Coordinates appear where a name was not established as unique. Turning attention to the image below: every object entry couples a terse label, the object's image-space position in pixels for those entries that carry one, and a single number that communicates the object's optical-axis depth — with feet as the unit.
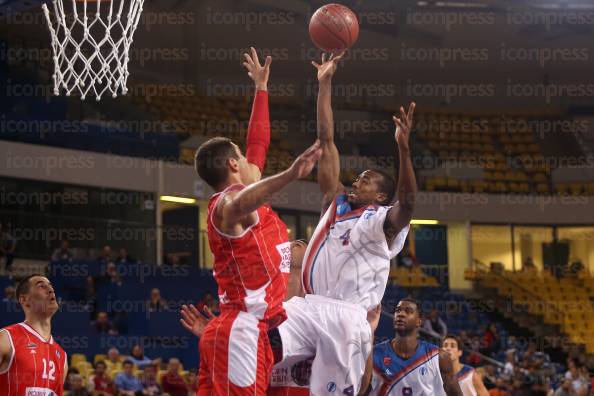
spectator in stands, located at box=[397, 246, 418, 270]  77.61
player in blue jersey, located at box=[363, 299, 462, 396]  24.17
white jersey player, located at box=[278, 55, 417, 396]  19.66
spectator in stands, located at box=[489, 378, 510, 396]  48.32
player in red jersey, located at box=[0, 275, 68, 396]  22.52
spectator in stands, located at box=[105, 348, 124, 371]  44.24
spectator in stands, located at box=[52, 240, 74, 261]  57.98
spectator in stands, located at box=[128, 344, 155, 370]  45.70
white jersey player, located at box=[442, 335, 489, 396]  28.66
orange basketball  22.35
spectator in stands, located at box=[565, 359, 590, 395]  50.49
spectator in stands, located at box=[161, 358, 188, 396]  42.45
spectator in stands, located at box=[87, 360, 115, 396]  40.27
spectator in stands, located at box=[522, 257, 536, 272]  81.35
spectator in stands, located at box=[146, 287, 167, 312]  52.80
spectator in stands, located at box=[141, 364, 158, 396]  42.01
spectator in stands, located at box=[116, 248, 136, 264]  58.95
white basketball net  29.31
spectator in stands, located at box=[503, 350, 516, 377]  54.85
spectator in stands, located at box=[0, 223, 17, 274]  56.85
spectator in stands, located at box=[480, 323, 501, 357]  63.82
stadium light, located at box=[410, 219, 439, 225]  83.98
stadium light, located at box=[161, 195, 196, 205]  73.84
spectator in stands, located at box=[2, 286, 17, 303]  47.19
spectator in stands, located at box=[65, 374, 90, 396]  38.63
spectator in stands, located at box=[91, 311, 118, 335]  50.94
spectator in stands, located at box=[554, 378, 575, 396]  50.78
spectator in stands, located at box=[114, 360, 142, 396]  41.14
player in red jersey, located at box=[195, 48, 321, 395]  17.26
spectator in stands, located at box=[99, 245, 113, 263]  57.62
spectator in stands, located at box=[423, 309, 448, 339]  60.13
